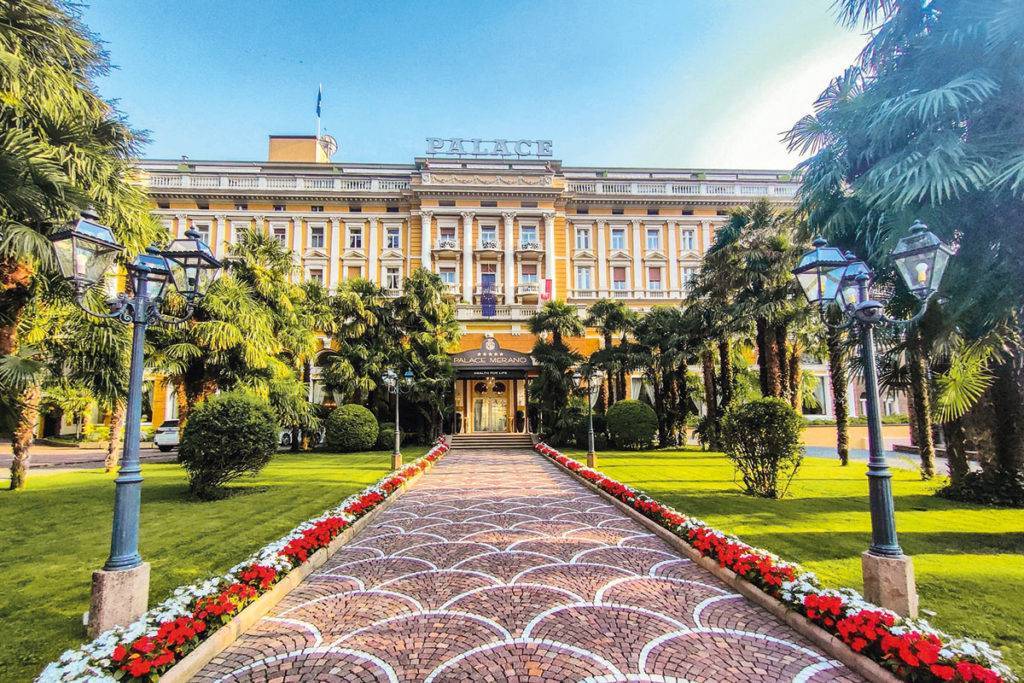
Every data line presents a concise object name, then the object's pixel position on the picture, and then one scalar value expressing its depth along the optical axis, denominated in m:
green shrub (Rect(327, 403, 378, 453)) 19.62
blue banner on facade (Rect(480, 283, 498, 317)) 27.84
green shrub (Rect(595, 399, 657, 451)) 19.27
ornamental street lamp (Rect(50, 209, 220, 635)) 3.88
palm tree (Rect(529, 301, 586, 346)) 21.55
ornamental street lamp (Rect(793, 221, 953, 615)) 4.05
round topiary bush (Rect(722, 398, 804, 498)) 9.09
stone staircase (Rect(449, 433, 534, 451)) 22.12
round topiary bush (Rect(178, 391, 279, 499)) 9.22
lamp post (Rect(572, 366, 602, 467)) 14.34
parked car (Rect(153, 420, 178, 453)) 22.06
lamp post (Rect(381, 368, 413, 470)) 14.02
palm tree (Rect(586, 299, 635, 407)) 21.31
